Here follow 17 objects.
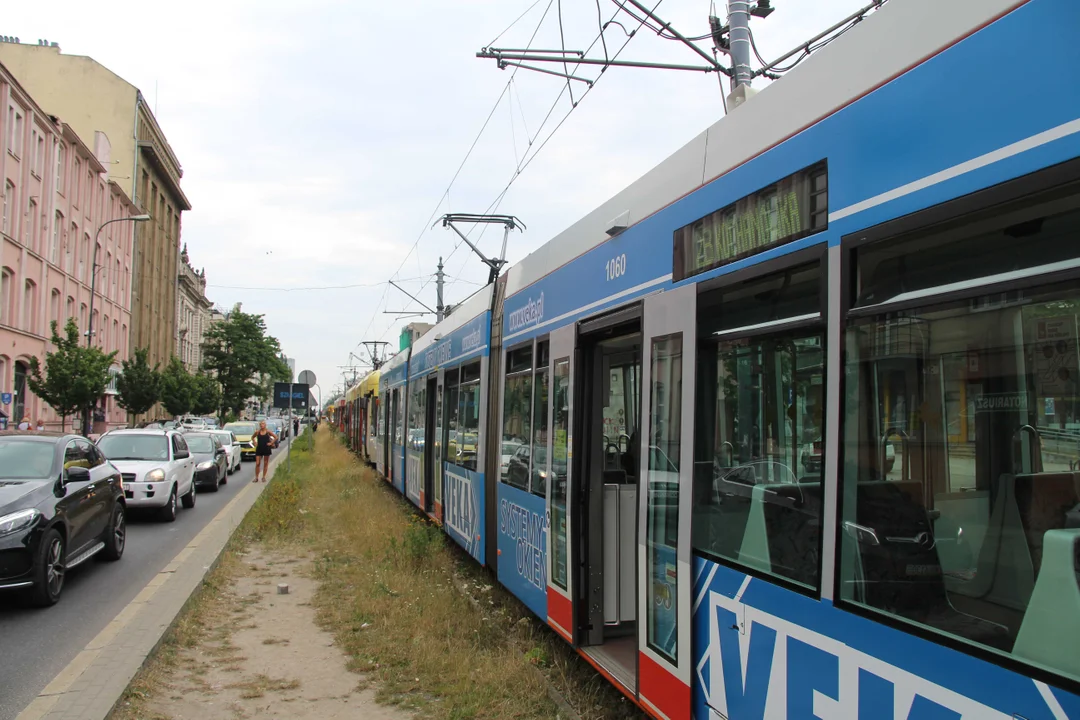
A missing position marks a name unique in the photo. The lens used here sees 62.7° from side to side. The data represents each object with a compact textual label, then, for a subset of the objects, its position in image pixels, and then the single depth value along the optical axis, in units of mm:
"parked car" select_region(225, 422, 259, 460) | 37062
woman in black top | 24703
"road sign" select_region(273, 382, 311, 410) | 23023
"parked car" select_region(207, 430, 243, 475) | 27016
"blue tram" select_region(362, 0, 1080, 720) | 2330
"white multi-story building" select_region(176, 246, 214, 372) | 79188
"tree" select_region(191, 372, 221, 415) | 56625
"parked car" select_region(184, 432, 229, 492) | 22141
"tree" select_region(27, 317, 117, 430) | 30781
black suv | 8039
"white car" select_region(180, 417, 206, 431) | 48541
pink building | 33531
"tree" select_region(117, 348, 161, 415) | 43188
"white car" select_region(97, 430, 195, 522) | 15500
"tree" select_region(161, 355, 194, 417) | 52281
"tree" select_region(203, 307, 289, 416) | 80000
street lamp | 32875
